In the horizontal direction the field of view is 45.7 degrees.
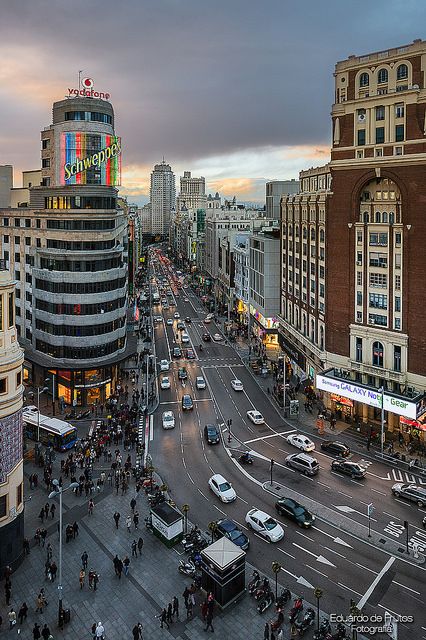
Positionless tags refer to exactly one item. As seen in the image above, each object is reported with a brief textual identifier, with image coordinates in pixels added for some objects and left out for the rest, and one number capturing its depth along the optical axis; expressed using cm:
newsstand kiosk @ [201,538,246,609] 3291
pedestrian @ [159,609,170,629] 3142
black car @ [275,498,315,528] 4219
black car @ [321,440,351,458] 5584
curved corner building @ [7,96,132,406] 7144
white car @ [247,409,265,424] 6544
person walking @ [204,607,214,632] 3124
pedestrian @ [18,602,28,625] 3209
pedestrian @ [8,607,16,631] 3164
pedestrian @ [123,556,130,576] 3619
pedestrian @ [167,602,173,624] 3172
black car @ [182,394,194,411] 7094
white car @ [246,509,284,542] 4028
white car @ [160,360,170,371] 9081
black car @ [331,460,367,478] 5059
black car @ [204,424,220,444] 5894
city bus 5669
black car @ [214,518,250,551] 3891
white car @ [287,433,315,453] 5703
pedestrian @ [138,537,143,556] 3897
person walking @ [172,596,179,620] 3188
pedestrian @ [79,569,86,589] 3497
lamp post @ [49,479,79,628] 3155
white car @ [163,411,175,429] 6394
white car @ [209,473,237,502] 4596
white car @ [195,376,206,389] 8000
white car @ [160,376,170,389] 8012
